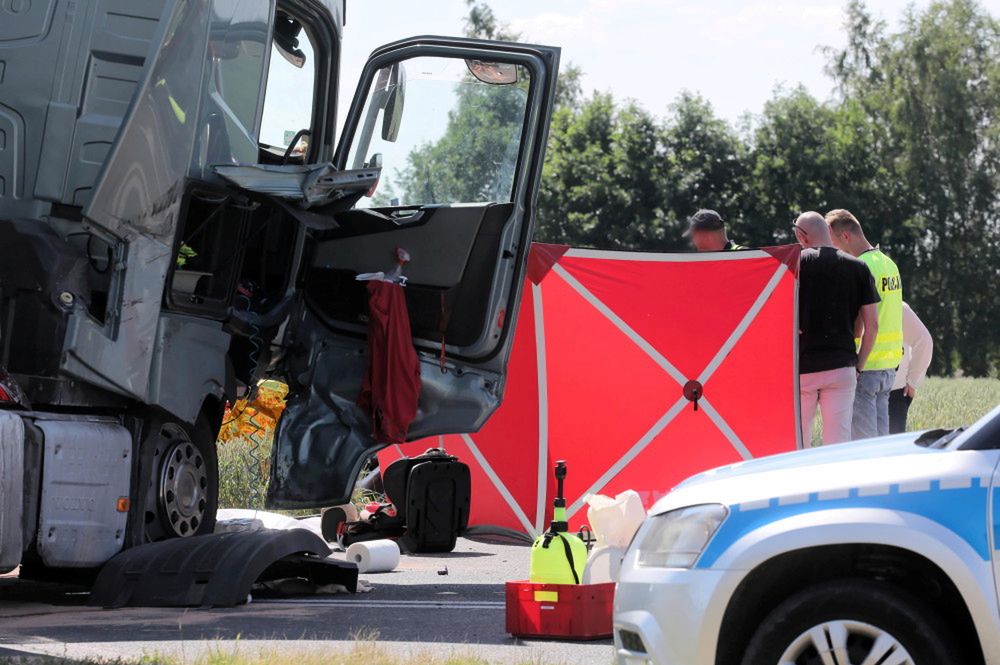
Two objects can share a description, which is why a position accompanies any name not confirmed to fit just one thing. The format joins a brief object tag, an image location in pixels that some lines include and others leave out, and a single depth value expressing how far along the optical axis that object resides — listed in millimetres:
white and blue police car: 8555
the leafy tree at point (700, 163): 116250
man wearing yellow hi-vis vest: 18969
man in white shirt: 22344
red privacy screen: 21031
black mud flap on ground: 14906
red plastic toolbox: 13141
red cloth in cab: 18000
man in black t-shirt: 18156
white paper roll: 18828
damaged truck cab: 14883
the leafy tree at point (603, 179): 116562
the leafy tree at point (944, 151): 114312
